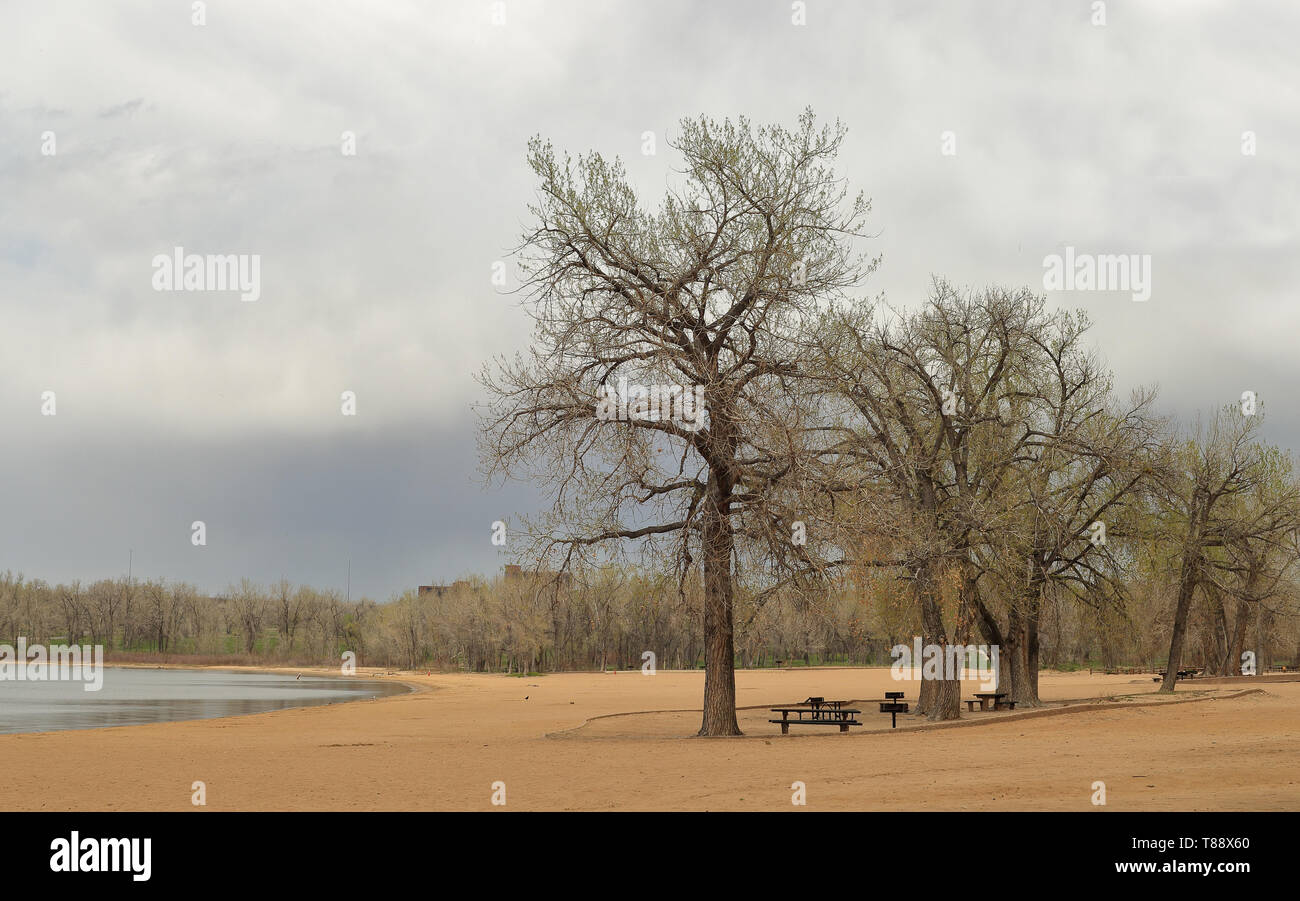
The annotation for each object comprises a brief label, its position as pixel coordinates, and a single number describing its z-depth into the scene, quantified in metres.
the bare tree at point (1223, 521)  39.62
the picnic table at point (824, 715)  25.64
